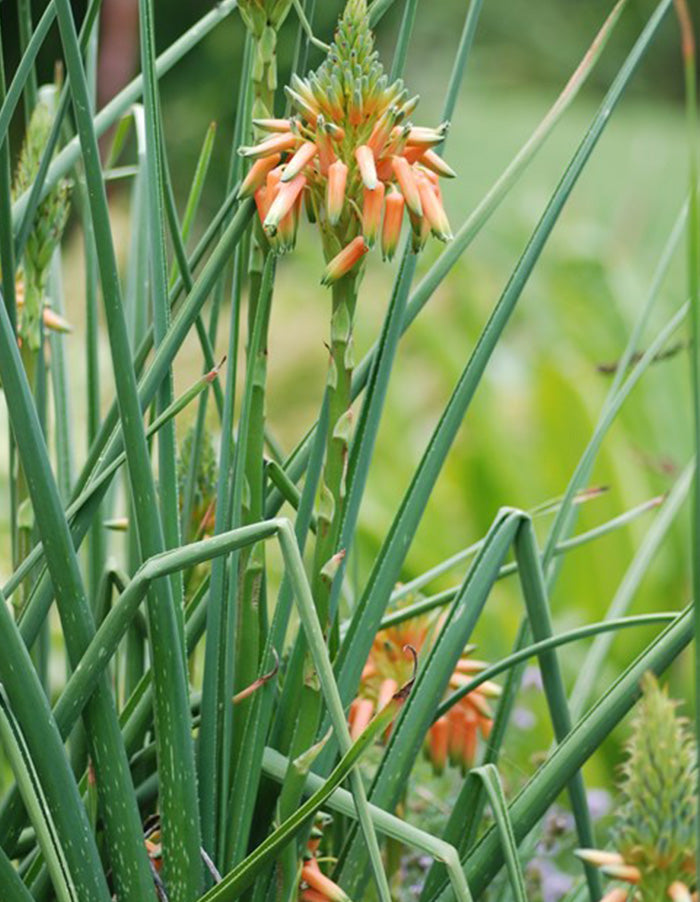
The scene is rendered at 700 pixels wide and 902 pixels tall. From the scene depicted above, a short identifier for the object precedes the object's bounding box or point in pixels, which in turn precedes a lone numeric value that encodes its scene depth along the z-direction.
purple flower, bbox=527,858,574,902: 2.92
